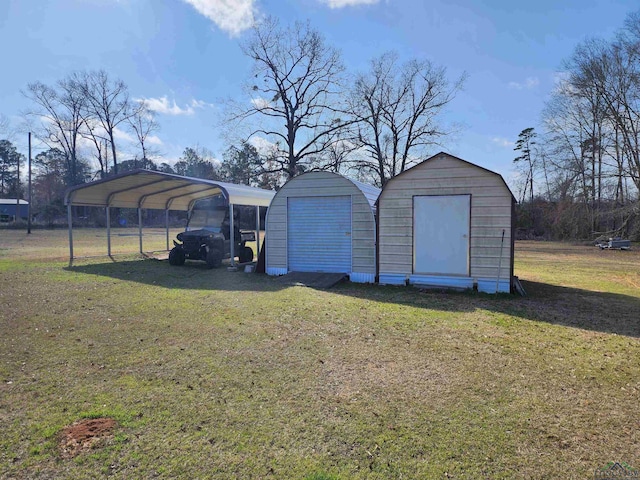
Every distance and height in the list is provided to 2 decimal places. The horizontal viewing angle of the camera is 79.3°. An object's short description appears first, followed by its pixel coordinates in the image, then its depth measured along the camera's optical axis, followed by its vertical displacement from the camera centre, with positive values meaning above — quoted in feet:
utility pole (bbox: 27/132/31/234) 98.44 +1.21
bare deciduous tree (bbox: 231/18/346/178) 93.81 +30.33
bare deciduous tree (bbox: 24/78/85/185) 137.24 +38.32
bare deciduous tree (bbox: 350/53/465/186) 100.30 +30.65
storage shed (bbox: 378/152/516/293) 27.50 +0.17
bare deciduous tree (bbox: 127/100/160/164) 147.54 +35.79
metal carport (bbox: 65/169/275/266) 40.31 +4.67
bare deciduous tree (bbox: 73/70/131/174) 138.72 +44.15
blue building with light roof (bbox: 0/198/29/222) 159.96 +9.50
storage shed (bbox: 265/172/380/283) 32.40 +0.13
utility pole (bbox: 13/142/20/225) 166.34 +31.15
